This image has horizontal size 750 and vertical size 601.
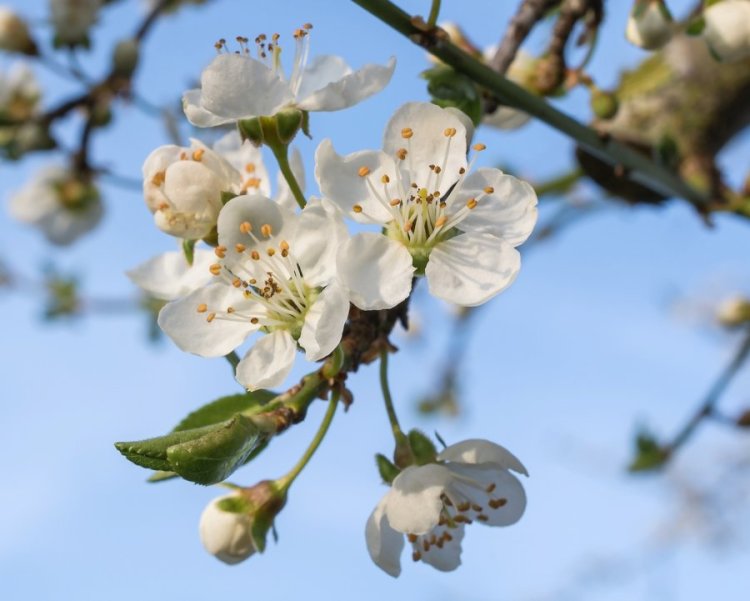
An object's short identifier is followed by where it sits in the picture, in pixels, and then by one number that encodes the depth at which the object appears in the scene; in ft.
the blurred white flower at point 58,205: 2.01
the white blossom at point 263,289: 1.08
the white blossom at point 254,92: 1.08
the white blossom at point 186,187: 1.10
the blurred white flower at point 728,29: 1.22
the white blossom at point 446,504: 1.10
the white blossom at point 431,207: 1.08
